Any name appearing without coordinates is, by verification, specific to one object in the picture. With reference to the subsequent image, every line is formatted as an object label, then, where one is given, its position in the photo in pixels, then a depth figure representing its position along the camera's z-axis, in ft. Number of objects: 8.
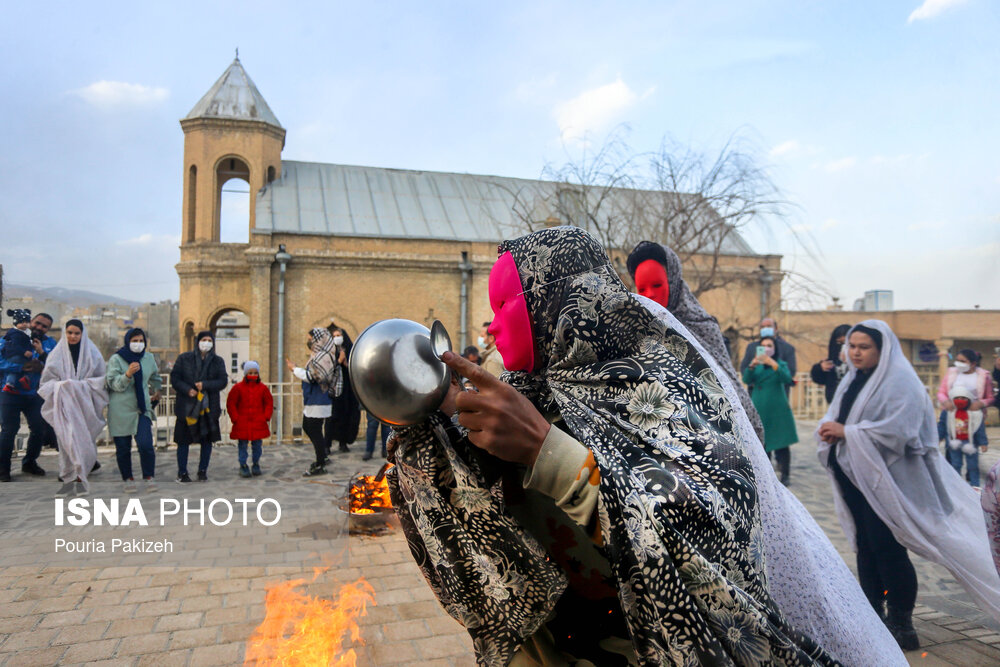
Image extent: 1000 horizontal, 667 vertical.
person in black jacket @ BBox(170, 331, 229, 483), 27.14
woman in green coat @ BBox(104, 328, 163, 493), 25.59
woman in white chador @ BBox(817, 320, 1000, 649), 12.85
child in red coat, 29.60
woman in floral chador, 3.96
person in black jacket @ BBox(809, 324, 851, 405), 21.01
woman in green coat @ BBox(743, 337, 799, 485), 25.64
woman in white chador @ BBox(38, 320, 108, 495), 24.31
